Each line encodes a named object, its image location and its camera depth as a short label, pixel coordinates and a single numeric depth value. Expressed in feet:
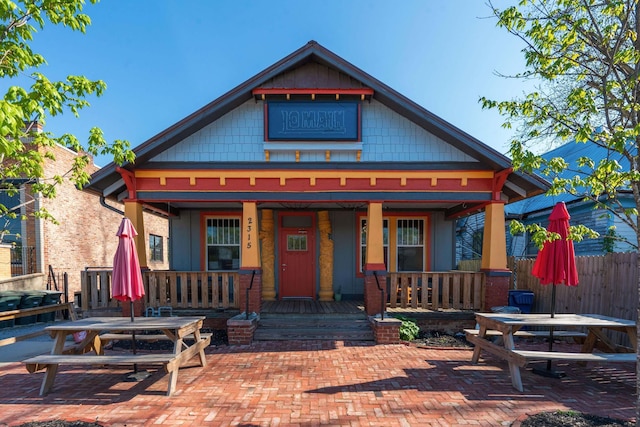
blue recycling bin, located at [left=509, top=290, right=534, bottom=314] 26.45
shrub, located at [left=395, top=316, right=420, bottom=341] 22.98
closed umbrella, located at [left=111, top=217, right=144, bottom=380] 16.70
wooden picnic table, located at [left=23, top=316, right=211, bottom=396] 14.44
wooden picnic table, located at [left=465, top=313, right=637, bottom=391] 14.97
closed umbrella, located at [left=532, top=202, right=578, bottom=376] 16.57
